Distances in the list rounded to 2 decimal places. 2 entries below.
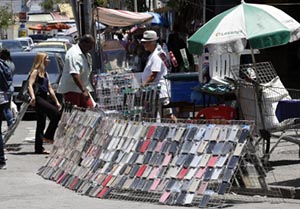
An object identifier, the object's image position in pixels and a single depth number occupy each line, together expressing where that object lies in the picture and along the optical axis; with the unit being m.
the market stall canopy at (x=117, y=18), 26.19
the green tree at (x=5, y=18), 85.56
